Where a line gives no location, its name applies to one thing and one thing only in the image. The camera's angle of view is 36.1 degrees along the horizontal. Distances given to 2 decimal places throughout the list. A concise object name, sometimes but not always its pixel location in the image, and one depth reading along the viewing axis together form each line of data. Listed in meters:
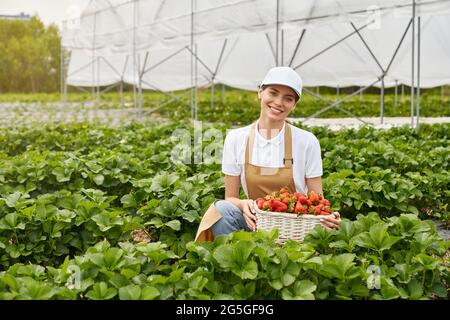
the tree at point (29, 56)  29.53
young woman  3.69
